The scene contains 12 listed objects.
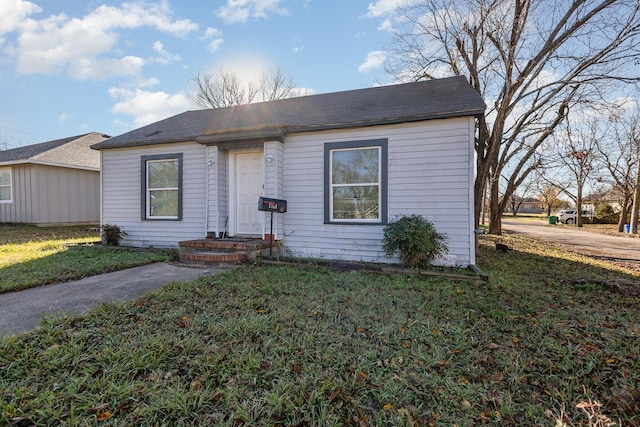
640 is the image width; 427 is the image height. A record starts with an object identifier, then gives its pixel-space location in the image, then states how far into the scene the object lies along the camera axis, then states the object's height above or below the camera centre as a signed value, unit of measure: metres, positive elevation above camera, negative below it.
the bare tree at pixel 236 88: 19.62 +8.22
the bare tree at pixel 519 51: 7.73 +4.69
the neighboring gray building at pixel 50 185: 12.20 +1.08
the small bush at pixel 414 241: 5.08 -0.53
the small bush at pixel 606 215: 26.06 -0.38
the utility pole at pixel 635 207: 15.86 +0.21
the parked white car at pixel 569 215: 28.45 -0.42
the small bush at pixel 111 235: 7.54 -0.63
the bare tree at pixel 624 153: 17.14 +3.59
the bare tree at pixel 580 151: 14.81 +3.41
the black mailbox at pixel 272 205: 5.61 +0.11
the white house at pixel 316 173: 5.55 +0.83
